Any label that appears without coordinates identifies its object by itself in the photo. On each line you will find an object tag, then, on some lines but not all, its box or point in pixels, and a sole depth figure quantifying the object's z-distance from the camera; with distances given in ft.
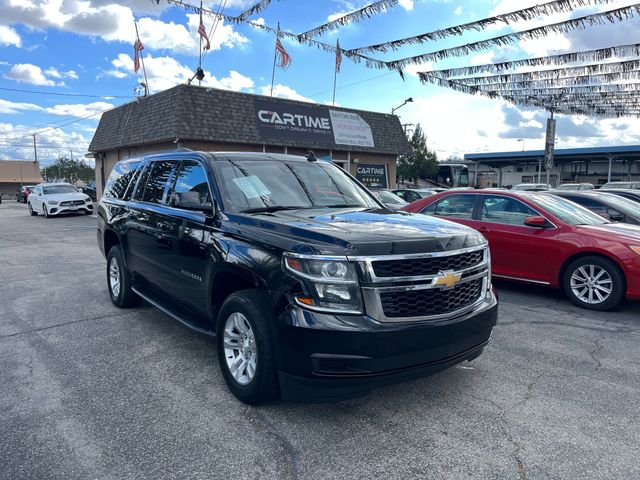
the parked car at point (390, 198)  45.83
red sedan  20.08
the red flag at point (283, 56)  60.49
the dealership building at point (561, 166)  144.99
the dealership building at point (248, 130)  57.47
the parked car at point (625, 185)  73.61
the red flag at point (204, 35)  55.04
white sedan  67.56
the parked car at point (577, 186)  84.39
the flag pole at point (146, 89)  70.47
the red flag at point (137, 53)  68.74
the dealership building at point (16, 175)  215.92
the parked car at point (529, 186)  73.99
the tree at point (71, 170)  292.51
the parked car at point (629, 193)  39.61
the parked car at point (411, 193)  58.06
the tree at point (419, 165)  194.80
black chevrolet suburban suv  9.53
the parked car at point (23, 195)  124.55
